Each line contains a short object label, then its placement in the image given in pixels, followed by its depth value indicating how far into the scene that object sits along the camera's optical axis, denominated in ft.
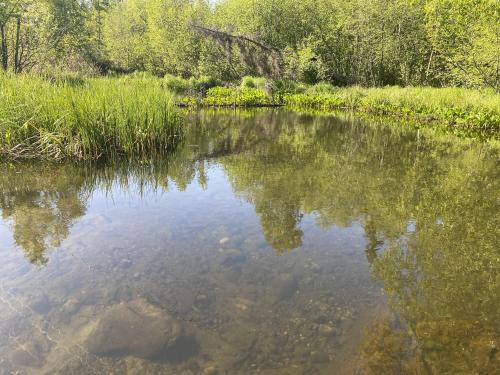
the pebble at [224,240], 12.48
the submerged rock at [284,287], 9.62
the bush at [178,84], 64.78
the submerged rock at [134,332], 7.63
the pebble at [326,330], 8.24
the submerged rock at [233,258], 11.15
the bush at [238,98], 61.77
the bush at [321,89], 63.87
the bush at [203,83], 68.11
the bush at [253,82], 66.44
